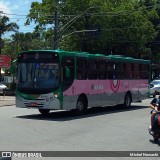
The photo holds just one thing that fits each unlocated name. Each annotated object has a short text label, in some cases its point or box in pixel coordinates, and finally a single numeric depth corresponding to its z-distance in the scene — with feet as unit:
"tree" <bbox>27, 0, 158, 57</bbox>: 180.96
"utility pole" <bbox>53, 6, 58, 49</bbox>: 124.88
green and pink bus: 59.88
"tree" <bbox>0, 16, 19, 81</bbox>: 202.64
